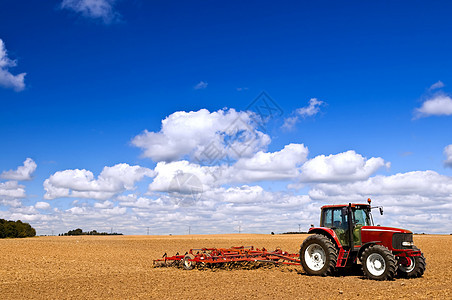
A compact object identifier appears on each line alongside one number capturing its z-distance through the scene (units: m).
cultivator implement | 18.75
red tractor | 14.90
